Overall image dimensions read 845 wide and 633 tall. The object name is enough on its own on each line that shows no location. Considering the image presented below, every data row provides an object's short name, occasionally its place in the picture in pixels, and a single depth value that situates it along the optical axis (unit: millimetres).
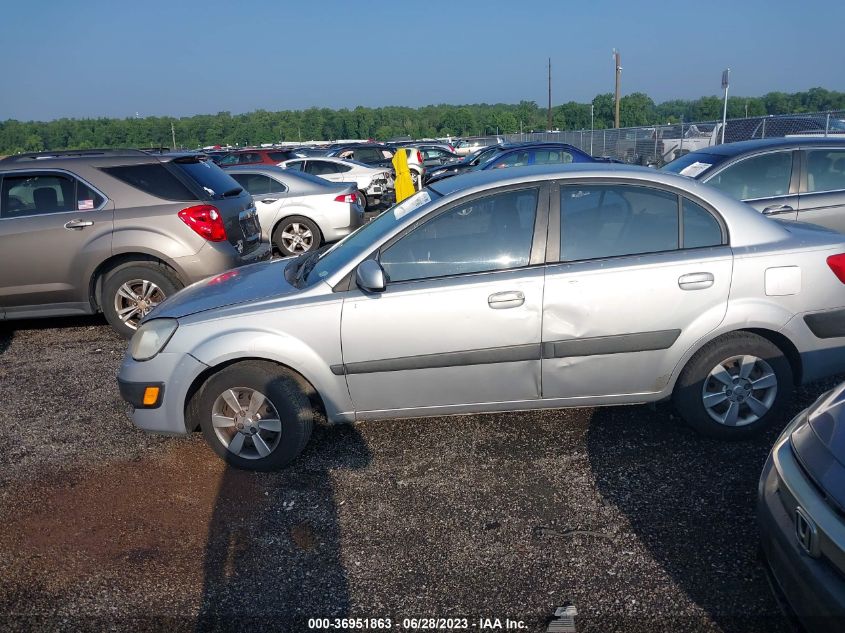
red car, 17594
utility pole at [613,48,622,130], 39125
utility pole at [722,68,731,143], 18808
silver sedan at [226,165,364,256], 10930
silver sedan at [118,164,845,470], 3832
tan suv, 6543
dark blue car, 16131
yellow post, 12539
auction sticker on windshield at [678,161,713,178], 7336
